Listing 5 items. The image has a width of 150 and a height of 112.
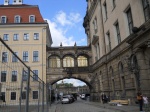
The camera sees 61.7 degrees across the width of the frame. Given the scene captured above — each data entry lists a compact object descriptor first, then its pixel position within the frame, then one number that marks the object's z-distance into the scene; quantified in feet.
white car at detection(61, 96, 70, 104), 81.69
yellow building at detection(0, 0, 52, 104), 81.81
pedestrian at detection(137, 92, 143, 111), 31.33
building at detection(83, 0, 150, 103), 36.58
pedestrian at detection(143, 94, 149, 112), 31.12
